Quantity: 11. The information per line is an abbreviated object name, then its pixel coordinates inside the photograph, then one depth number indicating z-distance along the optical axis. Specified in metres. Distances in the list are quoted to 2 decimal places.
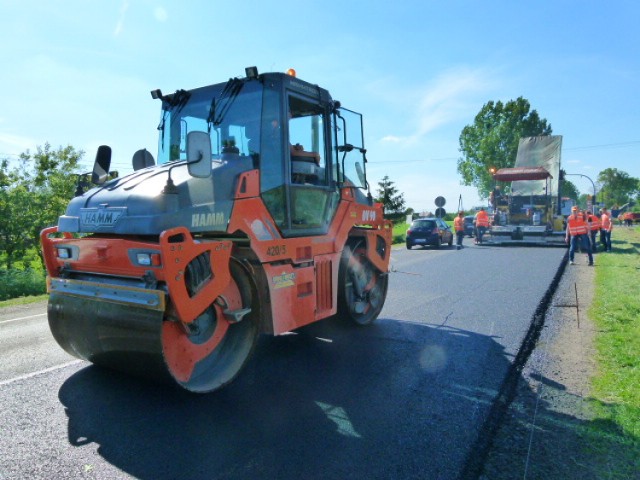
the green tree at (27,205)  13.72
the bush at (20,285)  10.25
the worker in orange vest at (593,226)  16.14
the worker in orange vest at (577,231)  13.19
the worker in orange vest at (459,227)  20.02
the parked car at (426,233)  20.36
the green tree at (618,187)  100.25
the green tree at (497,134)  56.19
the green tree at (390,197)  42.22
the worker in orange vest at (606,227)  16.83
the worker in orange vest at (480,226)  20.80
